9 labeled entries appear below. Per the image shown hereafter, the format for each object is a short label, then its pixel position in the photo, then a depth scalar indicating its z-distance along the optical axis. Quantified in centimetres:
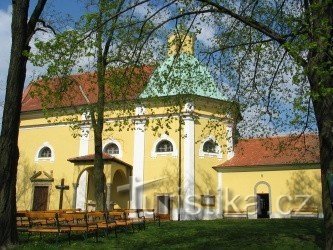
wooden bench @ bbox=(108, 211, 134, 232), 1425
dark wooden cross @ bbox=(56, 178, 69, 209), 2769
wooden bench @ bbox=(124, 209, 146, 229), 1562
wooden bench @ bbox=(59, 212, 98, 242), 1227
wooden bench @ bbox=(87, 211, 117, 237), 1315
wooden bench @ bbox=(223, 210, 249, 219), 2509
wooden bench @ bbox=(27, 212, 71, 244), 1186
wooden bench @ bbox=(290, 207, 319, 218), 2314
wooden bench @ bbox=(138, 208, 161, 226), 2486
